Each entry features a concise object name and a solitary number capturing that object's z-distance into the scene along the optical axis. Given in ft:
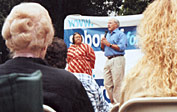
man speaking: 26.84
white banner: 30.14
